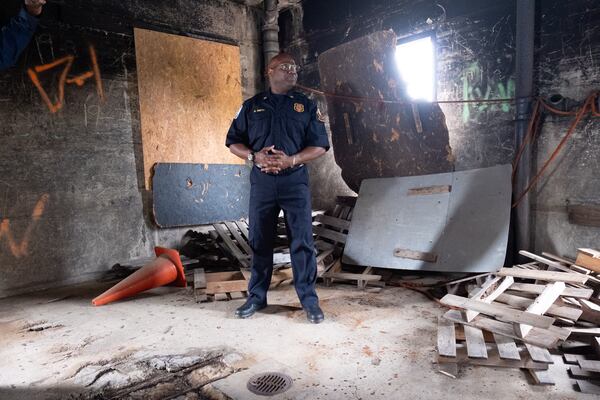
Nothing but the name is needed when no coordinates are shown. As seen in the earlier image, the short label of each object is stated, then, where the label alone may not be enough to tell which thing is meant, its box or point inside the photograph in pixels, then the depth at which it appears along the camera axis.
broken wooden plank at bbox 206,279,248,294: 3.72
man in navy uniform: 3.03
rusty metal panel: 4.44
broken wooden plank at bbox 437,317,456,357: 2.28
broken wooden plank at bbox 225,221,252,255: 4.77
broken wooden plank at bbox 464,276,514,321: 2.66
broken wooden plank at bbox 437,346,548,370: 2.17
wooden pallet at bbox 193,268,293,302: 3.71
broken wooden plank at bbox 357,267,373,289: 3.90
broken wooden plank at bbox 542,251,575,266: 3.41
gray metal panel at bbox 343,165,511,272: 3.70
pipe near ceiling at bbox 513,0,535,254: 3.62
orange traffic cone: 3.75
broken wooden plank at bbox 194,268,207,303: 3.66
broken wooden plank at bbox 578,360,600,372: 2.08
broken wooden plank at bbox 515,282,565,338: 2.36
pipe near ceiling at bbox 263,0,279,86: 5.86
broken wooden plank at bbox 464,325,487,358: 2.26
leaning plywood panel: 5.03
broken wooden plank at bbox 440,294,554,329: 2.36
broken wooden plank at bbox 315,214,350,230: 4.74
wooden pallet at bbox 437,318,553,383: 2.18
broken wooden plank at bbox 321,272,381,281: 3.91
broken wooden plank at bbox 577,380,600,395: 1.98
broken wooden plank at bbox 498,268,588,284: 2.92
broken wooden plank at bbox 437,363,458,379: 2.18
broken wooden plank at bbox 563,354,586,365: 2.23
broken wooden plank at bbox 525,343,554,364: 2.16
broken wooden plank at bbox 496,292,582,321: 2.57
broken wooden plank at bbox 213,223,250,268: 4.45
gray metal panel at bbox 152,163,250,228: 5.15
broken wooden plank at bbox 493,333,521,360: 2.22
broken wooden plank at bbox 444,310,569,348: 2.22
